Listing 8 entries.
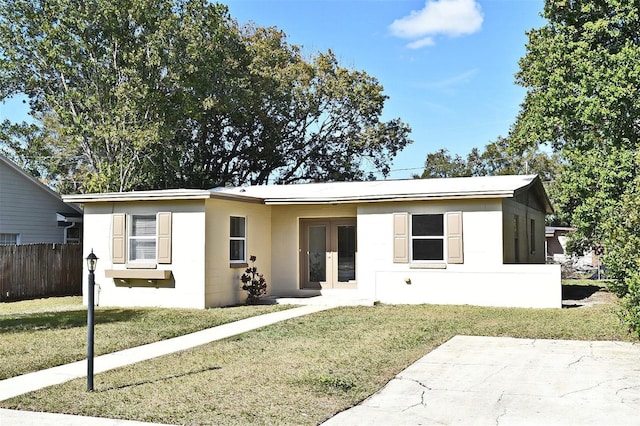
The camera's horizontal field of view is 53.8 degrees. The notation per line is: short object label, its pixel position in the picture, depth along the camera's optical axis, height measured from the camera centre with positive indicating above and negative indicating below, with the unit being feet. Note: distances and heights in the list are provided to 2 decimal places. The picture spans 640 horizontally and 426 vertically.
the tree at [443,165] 147.13 +17.85
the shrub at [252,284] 50.67 -3.51
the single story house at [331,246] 46.91 -0.42
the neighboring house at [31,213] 69.05 +3.31
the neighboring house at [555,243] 103.91 -0.53
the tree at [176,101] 72.18 +19.06
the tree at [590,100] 50.31 +11.65
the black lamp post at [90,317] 21.62 -2.66
